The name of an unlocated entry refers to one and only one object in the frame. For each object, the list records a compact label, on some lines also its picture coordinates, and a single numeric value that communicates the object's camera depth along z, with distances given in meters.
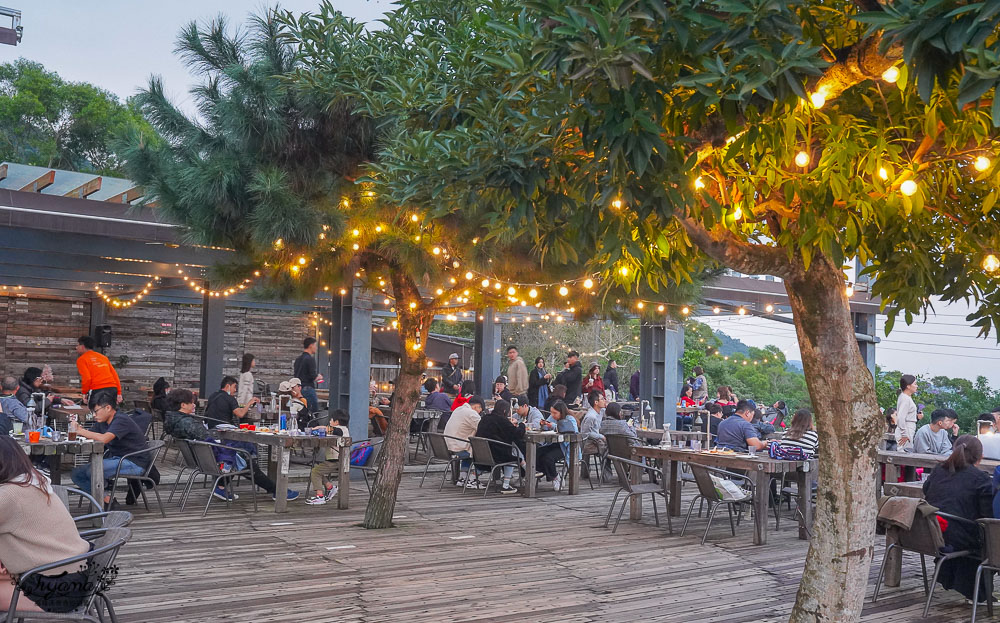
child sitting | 9.20
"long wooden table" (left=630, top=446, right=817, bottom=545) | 7.70
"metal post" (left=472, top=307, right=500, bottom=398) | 16.89
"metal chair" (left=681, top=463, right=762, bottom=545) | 7.55
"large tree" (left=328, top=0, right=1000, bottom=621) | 2.42
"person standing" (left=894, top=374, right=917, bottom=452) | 10.05
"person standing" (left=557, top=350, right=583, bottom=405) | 14.76
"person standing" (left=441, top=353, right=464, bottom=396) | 15.05
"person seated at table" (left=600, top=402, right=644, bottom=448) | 10.09
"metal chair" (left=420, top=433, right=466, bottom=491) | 10.56
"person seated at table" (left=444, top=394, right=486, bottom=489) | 10.83
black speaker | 19.30
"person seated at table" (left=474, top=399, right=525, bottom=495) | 10.22
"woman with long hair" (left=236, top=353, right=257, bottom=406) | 12.41
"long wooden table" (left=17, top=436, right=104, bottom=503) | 7.22
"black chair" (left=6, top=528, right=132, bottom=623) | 3.44
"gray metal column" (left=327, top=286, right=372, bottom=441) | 12.26
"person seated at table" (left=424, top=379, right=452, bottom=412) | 14.20
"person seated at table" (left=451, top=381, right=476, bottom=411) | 15.75
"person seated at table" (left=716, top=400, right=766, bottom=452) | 8.99
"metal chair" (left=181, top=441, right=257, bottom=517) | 8.21
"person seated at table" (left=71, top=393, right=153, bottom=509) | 7.73
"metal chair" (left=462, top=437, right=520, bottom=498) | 9.98
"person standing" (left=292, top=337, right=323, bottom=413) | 12.70
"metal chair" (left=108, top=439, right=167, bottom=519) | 7.58
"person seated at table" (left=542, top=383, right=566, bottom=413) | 12.66
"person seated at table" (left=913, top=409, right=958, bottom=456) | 8.99
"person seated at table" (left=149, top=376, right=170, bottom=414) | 12.85
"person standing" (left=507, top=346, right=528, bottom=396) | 15.64
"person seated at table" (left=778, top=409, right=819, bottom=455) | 8.25
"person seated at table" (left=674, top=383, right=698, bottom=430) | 16.93
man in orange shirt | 10.11
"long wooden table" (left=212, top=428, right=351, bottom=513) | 8.61
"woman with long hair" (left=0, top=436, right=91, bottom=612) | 3.52
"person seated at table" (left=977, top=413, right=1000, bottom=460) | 7.91
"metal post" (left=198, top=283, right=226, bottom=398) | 14.66
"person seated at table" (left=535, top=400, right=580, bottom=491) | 10.80
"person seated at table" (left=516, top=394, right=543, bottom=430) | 11.35
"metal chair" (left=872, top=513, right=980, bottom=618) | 5.51
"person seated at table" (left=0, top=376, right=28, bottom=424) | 9.83
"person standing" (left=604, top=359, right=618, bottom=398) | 17.34
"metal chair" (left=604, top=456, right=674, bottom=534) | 7.94
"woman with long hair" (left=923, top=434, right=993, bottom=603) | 5.60
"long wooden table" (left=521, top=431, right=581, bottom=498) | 10.29
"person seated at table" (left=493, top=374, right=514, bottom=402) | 13.91
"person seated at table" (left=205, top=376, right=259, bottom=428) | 10.32
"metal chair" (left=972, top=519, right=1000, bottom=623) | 5.15
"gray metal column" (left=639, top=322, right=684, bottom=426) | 15.47
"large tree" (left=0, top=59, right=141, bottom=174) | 28.50
